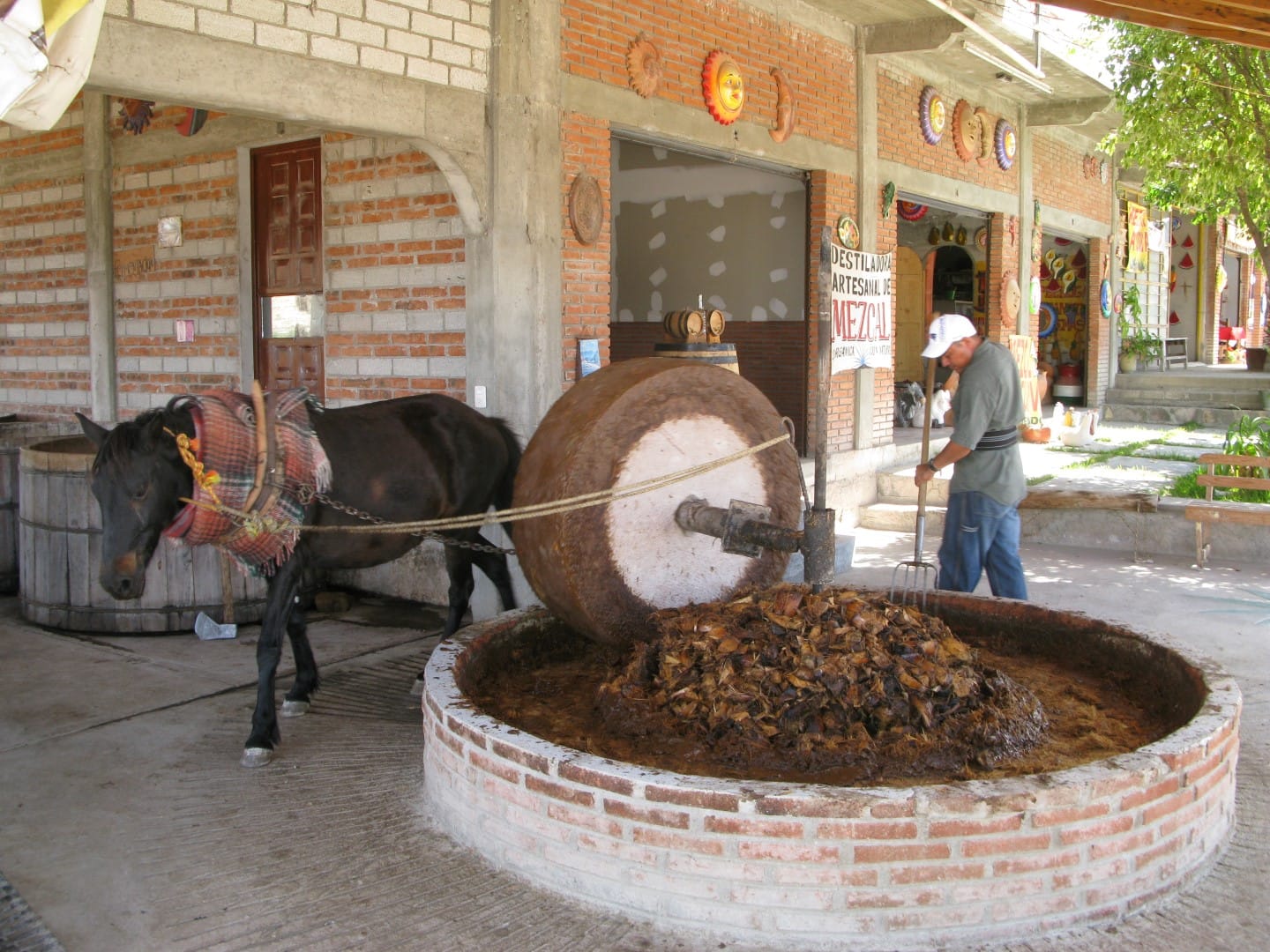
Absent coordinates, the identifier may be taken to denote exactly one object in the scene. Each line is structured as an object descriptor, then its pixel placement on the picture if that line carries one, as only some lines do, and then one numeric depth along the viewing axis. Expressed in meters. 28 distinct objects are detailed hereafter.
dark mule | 4.63
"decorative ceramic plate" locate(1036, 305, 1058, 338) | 21.08
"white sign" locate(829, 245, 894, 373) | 8.47
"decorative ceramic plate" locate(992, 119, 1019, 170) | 14.07
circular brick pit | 3.19
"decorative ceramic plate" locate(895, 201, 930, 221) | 14.55
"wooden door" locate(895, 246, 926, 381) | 19.56
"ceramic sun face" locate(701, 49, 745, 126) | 8.84
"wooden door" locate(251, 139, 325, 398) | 8.45
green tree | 9.56
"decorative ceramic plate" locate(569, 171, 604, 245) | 7.61
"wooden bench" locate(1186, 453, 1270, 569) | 8.50
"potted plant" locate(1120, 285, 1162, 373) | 20.73
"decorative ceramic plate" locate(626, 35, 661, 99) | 8.08
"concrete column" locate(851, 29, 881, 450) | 10.89
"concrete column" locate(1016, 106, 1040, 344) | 14.83
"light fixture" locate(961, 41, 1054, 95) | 11.67
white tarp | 3.68
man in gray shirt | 5.98
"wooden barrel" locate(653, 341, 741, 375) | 7.92
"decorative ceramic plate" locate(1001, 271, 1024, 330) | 14.54
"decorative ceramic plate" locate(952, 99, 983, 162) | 12.98
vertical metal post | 4.12
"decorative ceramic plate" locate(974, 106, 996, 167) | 13.59
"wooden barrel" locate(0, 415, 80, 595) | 7.96
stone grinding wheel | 4.33
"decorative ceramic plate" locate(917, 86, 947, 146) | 12.12
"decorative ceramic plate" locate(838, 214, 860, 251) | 10.69
